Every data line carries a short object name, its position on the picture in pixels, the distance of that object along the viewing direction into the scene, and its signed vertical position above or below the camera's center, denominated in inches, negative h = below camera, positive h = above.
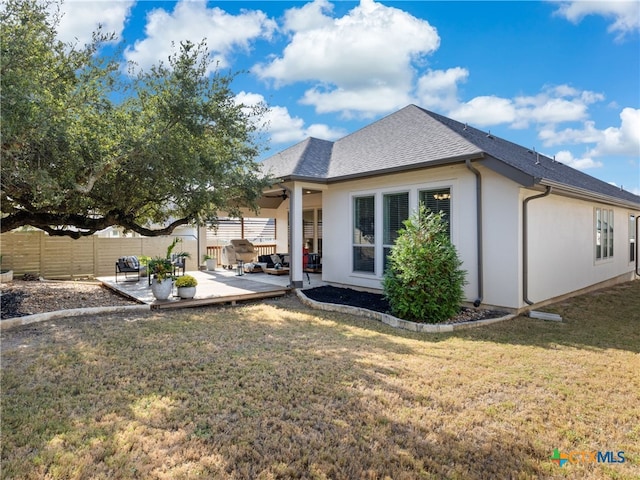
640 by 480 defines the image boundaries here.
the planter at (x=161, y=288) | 320.5 -41.5
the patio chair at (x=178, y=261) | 464.2 -26.1
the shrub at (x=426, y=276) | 263.6 -26.2
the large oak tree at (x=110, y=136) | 208.2 +74.2
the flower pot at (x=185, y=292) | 331.9 -46.4
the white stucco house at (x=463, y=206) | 285.6 +33.1
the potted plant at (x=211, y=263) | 584.4 -35.0
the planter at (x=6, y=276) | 431.8 -41.2
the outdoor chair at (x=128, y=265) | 452.9 -29.7
